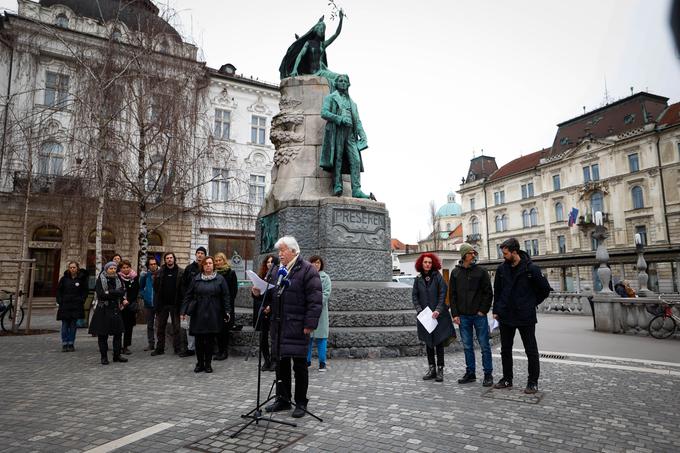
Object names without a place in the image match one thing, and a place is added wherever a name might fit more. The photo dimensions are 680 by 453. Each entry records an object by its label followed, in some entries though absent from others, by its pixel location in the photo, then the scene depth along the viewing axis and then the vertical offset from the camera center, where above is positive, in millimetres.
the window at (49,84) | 22741 +10570
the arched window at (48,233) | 22870 +2704
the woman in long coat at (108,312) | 7270 -490
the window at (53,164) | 17159 +5621
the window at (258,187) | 28225 +6254
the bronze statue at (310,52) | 10805 +5747
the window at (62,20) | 24675 +15112
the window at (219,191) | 25792 +5435
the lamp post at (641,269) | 17422 +211
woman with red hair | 5856 -384
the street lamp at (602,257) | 13680 +588
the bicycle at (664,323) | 10391 -1208
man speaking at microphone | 4355 -407
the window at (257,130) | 29948 +10434
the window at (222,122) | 28500 +10631
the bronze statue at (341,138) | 9414 +3111
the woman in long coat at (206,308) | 6414 -406
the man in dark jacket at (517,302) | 5316 -323
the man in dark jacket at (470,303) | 5793 -355
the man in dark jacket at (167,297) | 8203 -279
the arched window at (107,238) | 23672 +2510
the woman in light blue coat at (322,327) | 6438 -716
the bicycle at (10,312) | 12202 -792
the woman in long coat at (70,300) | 8906 -347
